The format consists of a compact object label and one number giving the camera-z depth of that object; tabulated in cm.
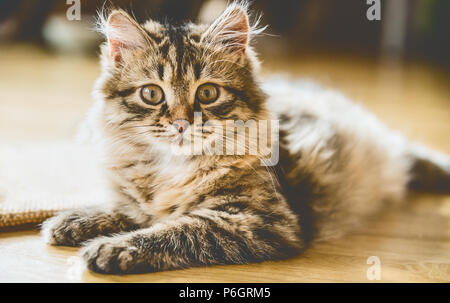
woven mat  59
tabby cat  54
